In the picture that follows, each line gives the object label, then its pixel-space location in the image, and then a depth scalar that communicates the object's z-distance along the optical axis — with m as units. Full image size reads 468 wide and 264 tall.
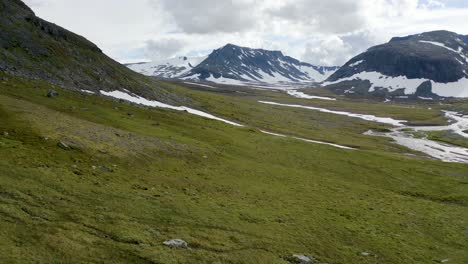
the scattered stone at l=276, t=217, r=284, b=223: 33.43
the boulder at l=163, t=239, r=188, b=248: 24.55
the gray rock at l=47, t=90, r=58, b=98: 63.07
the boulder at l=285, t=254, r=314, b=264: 26.55
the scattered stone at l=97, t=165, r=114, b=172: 35.60
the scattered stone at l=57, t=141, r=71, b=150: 36.97
